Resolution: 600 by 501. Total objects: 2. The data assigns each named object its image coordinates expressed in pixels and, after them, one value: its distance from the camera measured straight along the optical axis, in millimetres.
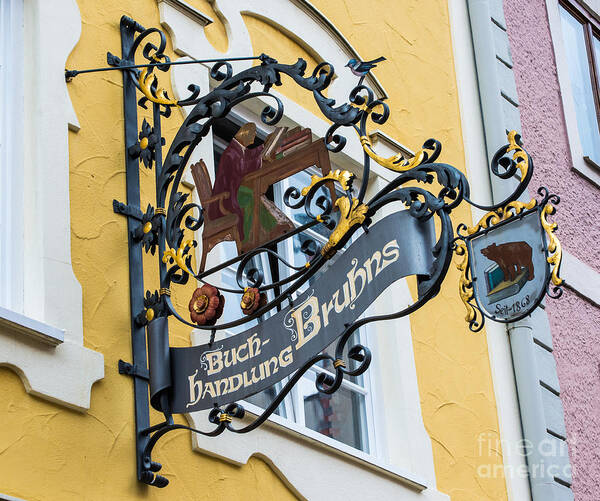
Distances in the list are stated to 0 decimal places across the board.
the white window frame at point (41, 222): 4832
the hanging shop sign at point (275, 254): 4609
